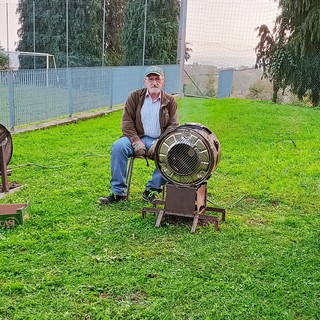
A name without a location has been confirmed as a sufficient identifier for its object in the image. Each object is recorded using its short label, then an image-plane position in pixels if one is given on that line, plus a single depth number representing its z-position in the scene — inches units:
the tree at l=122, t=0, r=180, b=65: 734.5
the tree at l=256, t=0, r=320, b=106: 522.9
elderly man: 156.9
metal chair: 162.0
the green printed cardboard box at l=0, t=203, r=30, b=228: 132.6
